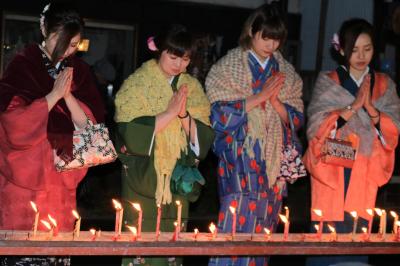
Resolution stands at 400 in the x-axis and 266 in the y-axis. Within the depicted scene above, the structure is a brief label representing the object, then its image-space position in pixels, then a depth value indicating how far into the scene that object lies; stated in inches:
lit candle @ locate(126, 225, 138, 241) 270.1
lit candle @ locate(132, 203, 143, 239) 271.7
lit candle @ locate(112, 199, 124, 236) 266.8
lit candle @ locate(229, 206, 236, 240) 282.8
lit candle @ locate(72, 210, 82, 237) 267.0
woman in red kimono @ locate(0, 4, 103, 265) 294.0
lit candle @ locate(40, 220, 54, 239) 264.4
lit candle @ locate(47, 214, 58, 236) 263.6
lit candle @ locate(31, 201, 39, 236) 264.4
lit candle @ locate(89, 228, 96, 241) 267.4
